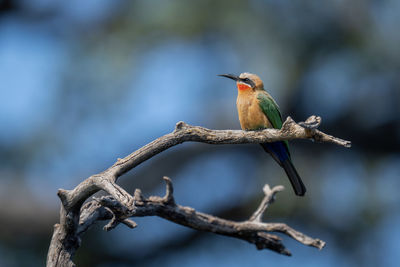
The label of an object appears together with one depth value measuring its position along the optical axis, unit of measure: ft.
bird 22.12
